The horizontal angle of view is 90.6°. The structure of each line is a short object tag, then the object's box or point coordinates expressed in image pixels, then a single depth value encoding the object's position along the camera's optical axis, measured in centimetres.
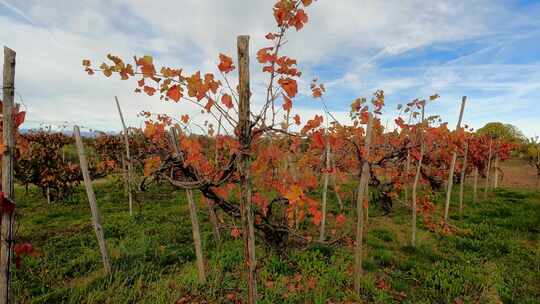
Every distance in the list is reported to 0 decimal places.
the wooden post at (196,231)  379
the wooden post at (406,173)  831
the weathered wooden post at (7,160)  211
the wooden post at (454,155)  591
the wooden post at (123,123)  695
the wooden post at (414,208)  564
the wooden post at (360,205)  378
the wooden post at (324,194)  560
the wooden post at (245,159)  200
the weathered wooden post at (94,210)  409
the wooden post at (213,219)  479
